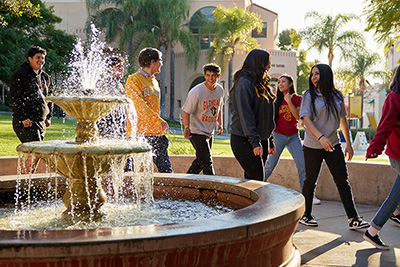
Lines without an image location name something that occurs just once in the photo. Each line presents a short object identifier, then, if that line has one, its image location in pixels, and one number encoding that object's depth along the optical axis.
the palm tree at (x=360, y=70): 42.91
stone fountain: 3.70
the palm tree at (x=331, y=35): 42.19
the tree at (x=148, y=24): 41.94
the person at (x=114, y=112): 5.84
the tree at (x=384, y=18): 9.93
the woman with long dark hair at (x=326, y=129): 5.30
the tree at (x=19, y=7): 12.06
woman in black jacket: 4.93
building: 42.75
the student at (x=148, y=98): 5.75
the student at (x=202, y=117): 6.40
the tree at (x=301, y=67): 55.09
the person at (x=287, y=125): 6.64
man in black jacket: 6.29
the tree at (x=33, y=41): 32.72
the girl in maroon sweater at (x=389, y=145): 4.42
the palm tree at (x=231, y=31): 40.38
